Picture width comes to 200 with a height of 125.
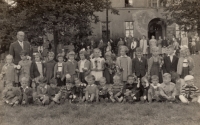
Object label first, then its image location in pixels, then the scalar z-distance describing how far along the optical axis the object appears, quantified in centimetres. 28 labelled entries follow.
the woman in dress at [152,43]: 1883
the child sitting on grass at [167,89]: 800
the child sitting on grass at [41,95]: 803
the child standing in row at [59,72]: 941
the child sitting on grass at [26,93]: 816
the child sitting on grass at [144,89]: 815
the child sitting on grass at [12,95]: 812
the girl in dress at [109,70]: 970
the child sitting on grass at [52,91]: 823
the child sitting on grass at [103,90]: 836
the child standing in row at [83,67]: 938
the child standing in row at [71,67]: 943
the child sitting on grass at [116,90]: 821
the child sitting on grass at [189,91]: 816
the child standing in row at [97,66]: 939
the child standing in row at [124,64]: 926
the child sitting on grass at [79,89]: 857
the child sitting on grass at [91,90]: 823
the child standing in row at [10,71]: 907
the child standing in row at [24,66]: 906
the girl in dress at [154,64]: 882
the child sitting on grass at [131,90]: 812
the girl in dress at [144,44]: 2086
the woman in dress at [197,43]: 2606
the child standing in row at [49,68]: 950
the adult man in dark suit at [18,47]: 915
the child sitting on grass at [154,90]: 808
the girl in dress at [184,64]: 884
